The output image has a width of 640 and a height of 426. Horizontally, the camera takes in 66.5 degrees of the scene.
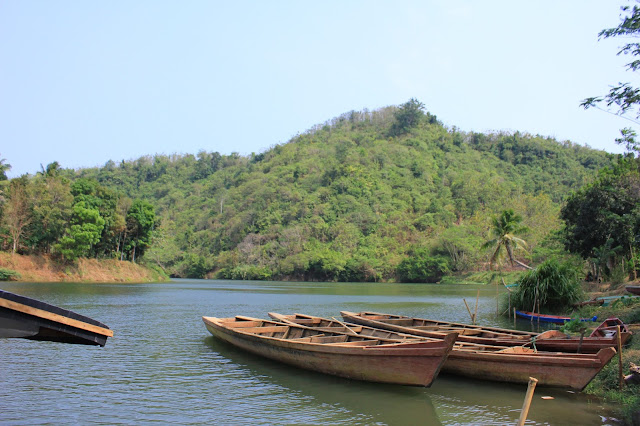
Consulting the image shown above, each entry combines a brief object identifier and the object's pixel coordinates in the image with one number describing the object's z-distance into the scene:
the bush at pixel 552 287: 22.34
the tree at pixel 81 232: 47.38
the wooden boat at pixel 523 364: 9.81
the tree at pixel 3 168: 47.96
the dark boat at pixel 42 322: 4.64
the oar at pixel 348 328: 13.00
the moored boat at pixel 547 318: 19.59
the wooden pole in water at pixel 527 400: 5.23
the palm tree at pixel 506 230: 33.56
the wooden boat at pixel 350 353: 9.77
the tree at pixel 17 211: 46.19
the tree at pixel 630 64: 12.30
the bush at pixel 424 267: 73.88
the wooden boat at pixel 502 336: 11.27
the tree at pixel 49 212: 48.00
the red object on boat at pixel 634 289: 16.05
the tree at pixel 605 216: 28.01
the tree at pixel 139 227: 57.32
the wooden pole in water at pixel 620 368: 9.42
